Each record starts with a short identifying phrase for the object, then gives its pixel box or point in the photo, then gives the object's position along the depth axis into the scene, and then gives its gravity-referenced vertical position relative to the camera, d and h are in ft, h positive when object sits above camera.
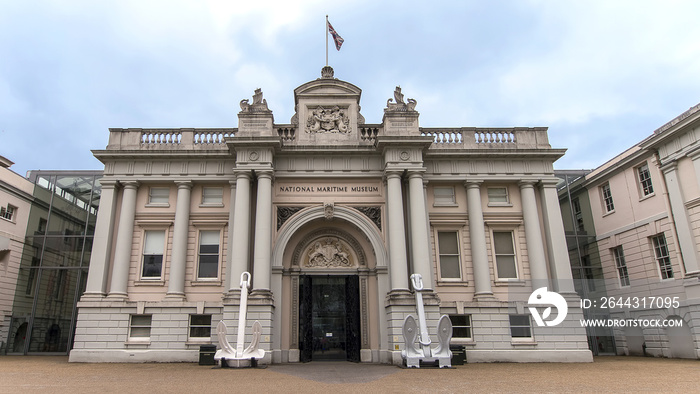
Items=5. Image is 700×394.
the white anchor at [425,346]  45.06 -2.87
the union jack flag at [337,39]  65.05 +39.58
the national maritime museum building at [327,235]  55.11 +10.90
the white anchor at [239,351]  44.83 -2.86
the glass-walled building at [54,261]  70.23 +10.50
